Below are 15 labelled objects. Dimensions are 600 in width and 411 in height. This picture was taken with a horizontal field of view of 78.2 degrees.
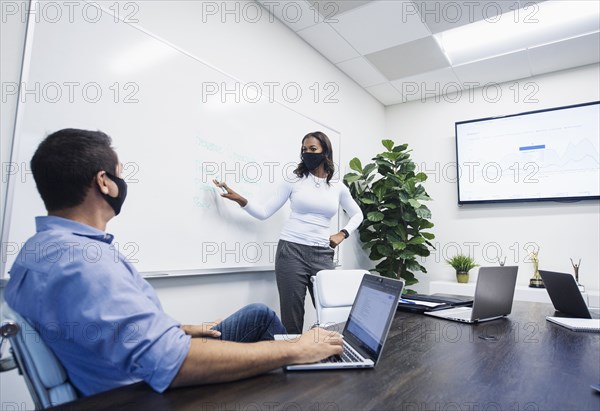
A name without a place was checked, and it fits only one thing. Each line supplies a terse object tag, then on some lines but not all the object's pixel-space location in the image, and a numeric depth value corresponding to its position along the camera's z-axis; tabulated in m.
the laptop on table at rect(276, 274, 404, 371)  0.84
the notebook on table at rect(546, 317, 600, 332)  1.26
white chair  1.91
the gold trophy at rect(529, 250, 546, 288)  3.29
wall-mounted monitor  3.30
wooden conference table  0.64
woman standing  2.30
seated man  0.69
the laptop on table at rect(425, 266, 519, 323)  1.39
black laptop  1.48
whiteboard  1.48
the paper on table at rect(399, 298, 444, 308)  1.62
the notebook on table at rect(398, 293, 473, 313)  1.60
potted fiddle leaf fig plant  3.49
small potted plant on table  3.66
